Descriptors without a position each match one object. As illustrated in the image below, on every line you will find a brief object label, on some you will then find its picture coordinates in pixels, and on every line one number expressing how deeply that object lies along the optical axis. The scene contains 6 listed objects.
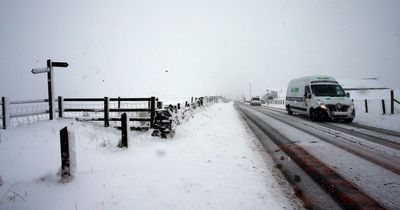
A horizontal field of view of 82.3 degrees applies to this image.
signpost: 10.16
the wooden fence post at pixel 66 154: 3.93
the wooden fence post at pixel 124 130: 5.89
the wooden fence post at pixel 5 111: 9.30
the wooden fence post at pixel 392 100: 16.11
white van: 13.36
